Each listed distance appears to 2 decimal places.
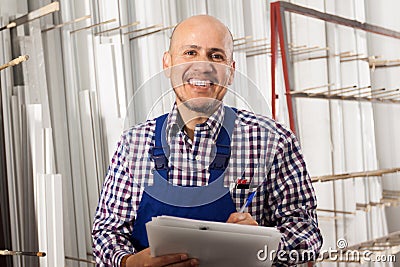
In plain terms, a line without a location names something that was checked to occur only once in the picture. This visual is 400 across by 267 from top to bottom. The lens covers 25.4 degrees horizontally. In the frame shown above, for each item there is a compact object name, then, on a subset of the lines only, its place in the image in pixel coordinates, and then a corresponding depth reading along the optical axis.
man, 2.01
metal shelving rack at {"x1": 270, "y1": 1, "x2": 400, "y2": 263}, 2.11
